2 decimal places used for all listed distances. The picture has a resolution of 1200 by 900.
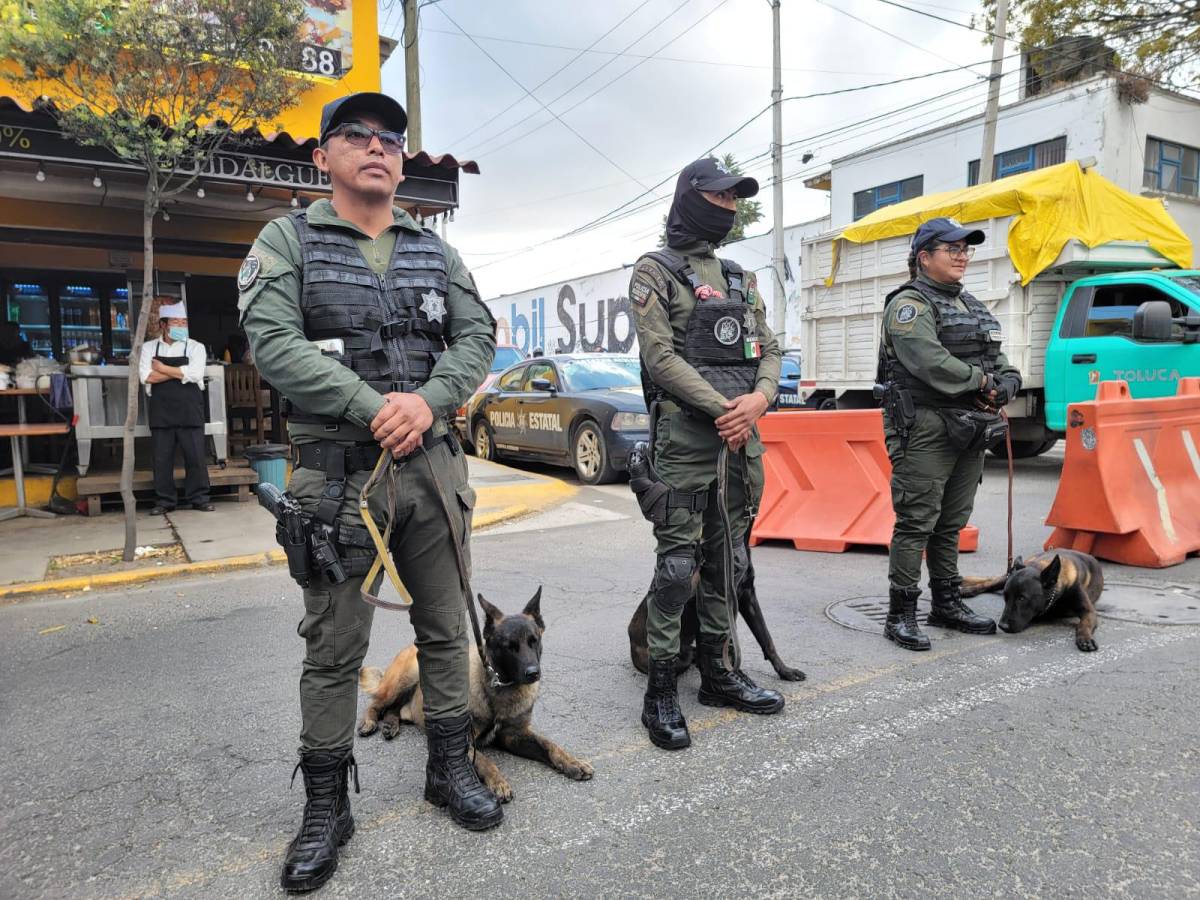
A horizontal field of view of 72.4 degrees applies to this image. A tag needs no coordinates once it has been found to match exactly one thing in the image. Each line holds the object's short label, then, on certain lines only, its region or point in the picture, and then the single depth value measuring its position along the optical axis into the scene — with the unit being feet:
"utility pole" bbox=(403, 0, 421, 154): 39.56
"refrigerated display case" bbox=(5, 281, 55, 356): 29.12
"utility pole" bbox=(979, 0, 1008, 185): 54.13
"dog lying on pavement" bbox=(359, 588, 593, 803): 8.88
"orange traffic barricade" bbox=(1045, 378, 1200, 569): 17.76
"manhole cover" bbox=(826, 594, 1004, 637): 14.47
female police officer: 12.83
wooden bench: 24.94
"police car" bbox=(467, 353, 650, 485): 30.55
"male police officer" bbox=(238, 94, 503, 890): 7.34
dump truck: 27.78
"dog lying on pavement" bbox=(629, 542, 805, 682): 11.55
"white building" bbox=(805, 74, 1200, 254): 64.64
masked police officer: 10.05
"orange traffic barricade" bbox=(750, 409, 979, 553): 20.11
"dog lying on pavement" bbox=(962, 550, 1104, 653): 13.51
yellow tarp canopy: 29.40
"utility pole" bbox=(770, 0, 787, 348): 68.74
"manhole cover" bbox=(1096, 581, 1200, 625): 14.35
